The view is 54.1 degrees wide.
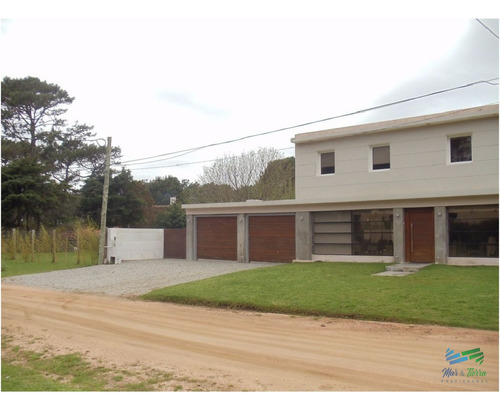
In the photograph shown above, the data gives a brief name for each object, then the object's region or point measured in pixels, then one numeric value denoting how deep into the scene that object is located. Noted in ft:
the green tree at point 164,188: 241.96
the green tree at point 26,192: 122.42
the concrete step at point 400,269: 51.14
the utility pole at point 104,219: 77.30
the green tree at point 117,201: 148.66
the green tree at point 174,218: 151.19
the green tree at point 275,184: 128.67
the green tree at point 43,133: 139.64
